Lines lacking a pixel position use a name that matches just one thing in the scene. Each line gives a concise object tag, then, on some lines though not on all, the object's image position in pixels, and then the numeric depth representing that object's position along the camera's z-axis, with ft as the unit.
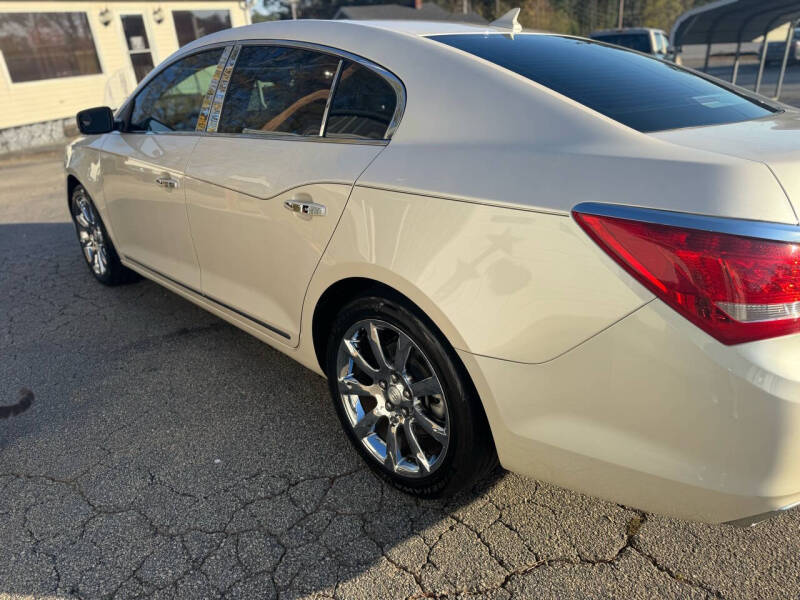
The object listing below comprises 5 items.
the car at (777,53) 79.42
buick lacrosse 4.82
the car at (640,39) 48.73
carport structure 28.86
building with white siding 43.80
